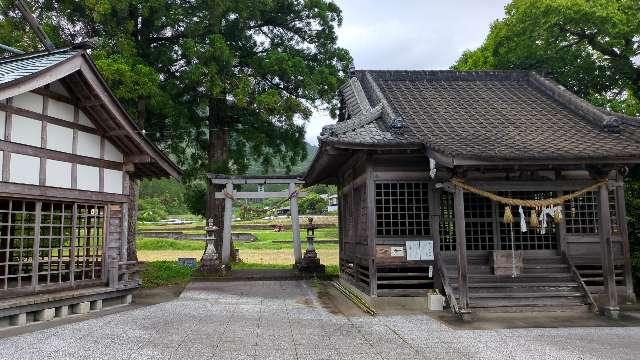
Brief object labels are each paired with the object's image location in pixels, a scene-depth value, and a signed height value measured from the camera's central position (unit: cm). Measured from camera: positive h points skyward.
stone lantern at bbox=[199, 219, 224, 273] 1931 -113
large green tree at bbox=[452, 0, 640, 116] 1944 +745
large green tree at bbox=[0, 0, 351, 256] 1866 +664
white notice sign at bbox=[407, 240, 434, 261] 1214 -59
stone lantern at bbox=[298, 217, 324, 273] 1997 -133
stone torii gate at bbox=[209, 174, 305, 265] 2031 +147
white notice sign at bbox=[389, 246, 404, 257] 1223 -58
